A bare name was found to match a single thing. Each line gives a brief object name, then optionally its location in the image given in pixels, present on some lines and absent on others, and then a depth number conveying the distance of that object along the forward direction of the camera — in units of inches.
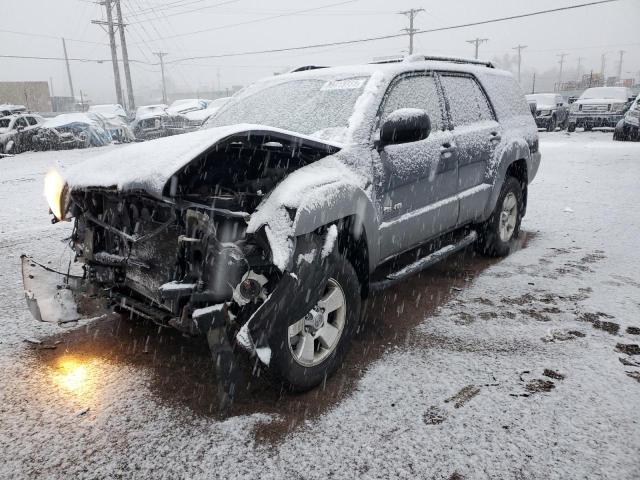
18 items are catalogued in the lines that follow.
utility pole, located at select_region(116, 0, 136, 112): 1390.3
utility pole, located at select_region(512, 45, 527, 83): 3383.4
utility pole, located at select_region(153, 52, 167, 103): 3017.2
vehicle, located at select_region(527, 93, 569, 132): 863.1
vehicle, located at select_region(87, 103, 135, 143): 802.8
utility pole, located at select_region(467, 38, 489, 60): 2721.2
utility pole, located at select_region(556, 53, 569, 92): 4463.6
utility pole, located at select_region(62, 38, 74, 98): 2927.7
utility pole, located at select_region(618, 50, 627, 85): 4590.1
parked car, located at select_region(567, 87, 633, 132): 775.1
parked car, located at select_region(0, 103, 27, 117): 787.2
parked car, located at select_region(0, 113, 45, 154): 681.6
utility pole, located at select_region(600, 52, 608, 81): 4821.1
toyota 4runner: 94.4
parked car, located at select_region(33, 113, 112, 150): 710.5
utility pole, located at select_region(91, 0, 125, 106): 1423.5
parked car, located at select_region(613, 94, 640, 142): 623.5
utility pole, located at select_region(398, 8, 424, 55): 2023.9
